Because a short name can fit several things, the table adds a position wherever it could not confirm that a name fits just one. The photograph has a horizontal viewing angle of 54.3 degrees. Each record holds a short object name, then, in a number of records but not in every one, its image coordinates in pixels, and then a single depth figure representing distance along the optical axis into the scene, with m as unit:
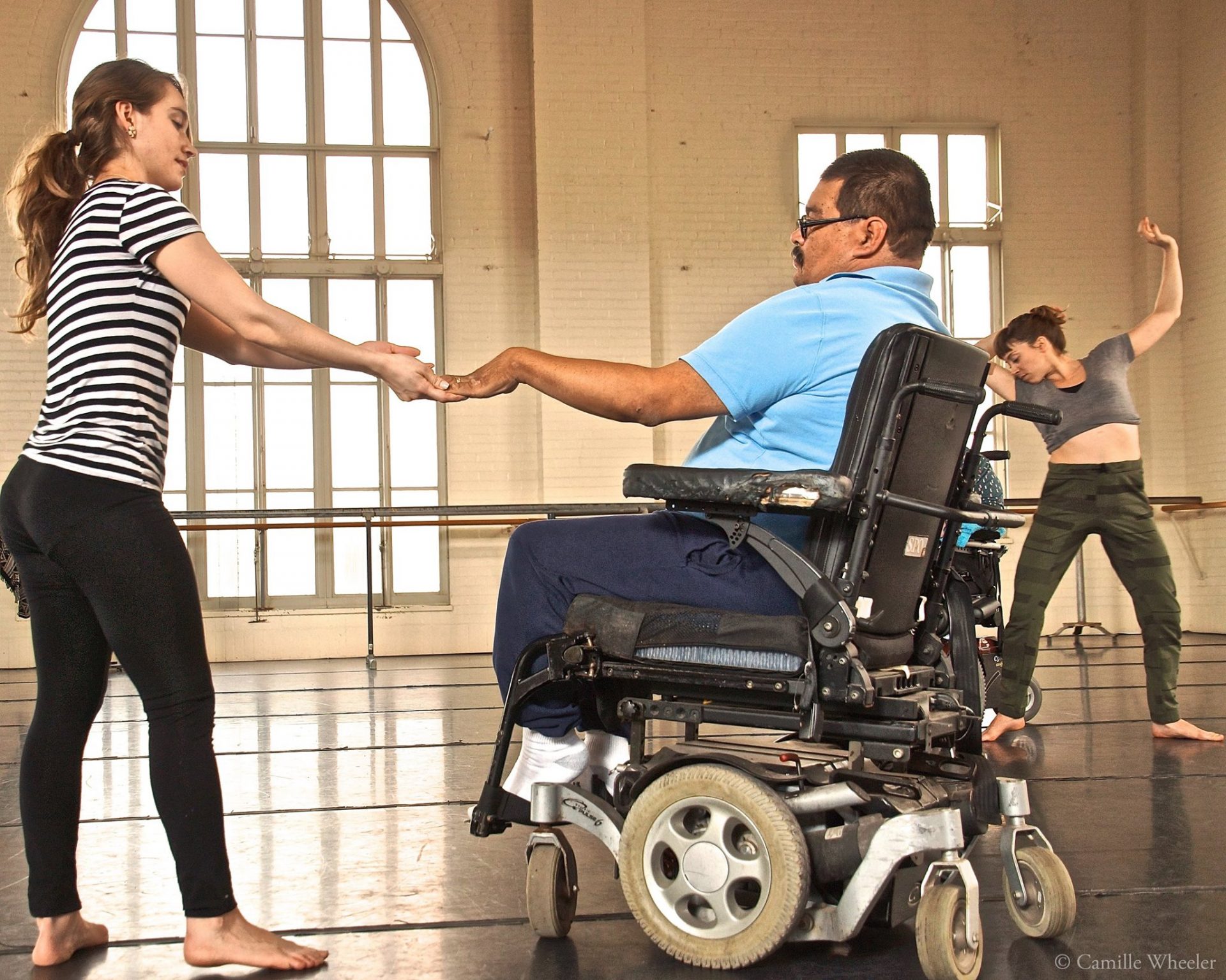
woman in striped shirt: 1.71
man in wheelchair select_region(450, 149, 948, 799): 1.82
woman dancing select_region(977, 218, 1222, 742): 3.93
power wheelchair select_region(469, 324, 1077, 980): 1.64
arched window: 8.17
